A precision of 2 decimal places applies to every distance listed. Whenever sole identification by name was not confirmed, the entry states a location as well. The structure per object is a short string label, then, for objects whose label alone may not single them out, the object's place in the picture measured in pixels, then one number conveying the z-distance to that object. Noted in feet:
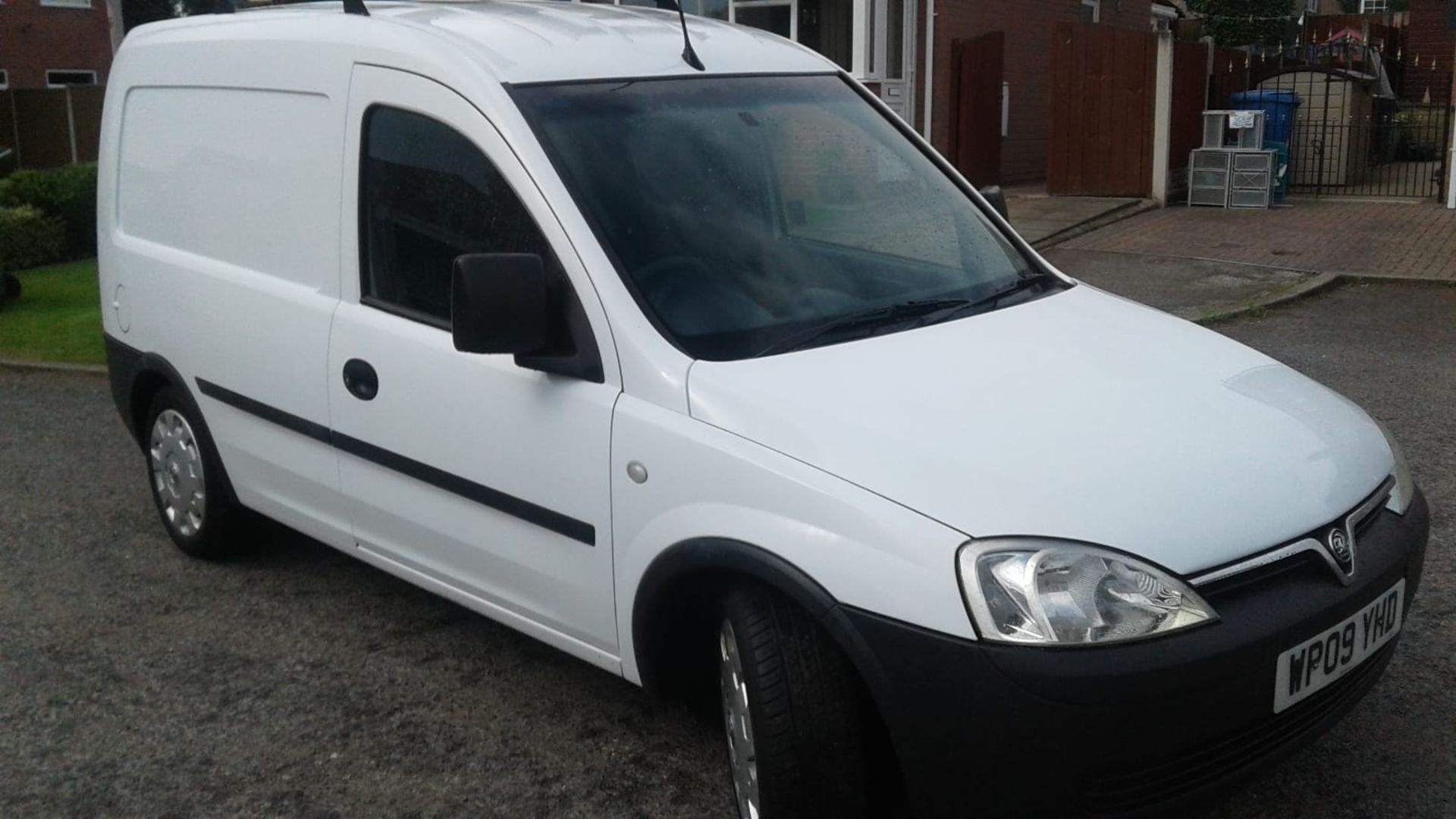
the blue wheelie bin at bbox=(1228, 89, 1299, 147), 55.98
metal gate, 58.44
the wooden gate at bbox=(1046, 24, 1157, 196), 54.29
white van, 9.46
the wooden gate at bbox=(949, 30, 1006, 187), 59.72
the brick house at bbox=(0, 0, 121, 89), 114.73
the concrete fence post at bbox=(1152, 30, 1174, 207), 53.36
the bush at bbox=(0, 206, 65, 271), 51.52
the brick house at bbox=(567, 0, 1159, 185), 57.11
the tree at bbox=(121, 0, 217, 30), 142.61
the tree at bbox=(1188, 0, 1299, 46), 111.14
